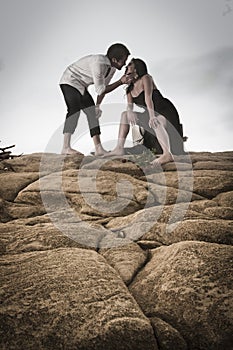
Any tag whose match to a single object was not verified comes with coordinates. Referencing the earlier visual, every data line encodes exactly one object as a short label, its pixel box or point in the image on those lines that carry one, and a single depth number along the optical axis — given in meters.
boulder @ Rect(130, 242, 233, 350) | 5.00
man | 12.20
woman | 12.53
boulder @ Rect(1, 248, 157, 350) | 4.67
